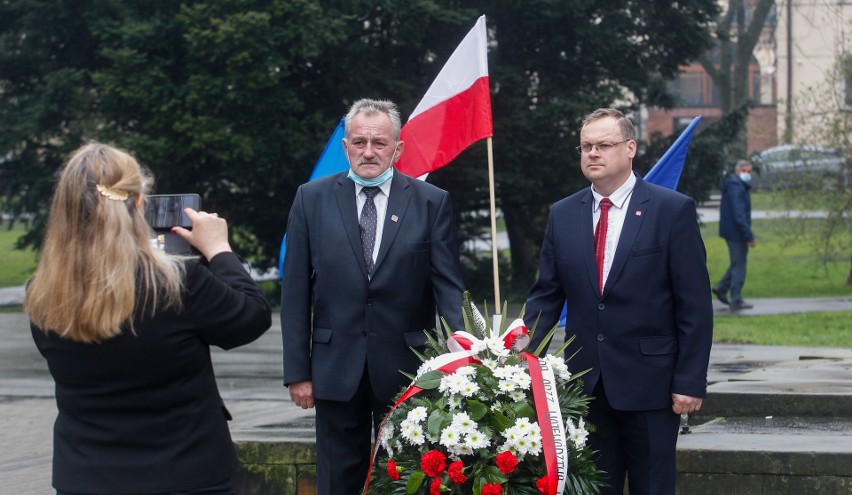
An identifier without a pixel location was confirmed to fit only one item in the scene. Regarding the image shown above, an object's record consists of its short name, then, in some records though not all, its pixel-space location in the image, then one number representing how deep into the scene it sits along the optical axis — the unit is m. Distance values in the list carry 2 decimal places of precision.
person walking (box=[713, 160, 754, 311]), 17.66
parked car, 20.33
